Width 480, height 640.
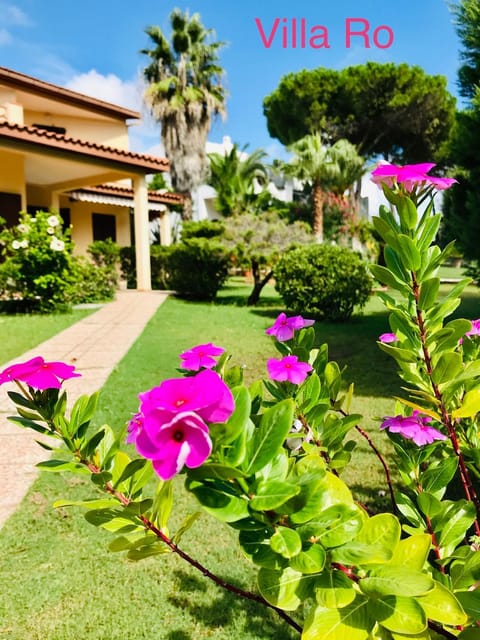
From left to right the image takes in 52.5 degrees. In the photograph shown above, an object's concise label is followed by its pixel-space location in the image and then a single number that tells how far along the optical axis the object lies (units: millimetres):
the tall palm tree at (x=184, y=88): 22812
